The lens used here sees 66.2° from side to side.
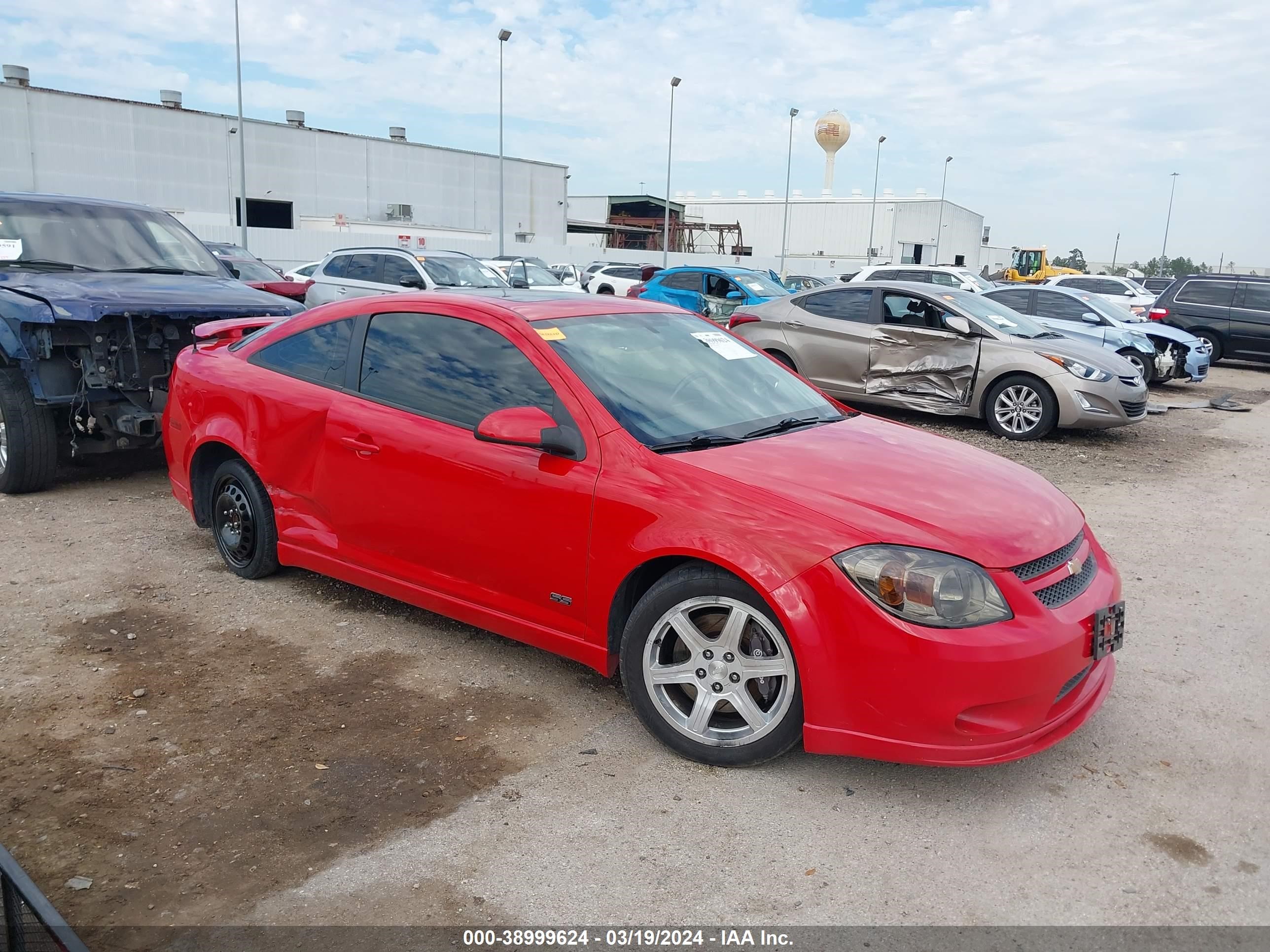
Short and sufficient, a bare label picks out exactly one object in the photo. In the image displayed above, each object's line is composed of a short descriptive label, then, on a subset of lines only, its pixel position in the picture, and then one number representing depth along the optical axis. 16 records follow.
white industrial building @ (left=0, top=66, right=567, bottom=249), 40.12
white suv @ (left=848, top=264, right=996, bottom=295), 19.12
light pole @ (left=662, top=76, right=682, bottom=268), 43.11
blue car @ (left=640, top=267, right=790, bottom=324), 17.95
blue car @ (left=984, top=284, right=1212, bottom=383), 14.18
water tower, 83.38
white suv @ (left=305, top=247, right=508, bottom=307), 13.53
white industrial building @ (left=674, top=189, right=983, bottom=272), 76.19
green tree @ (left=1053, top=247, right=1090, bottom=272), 104.29
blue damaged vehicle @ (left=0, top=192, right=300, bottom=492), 6.19
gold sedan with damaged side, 9.94
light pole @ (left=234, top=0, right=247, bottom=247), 31.05
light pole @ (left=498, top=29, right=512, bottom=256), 36.50
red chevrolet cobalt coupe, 3.03
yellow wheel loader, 46.50
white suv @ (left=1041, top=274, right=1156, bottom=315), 21.19
